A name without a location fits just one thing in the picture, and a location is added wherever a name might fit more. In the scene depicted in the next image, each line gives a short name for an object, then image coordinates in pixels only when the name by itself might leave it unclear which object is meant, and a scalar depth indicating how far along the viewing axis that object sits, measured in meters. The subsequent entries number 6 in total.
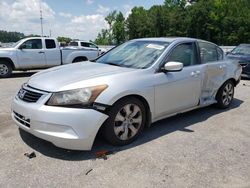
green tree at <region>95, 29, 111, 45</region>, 54.34
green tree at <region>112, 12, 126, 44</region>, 51.40
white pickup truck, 7.80
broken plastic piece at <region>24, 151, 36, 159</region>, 2.47
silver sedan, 2.37
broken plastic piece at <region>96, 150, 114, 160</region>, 2.48
